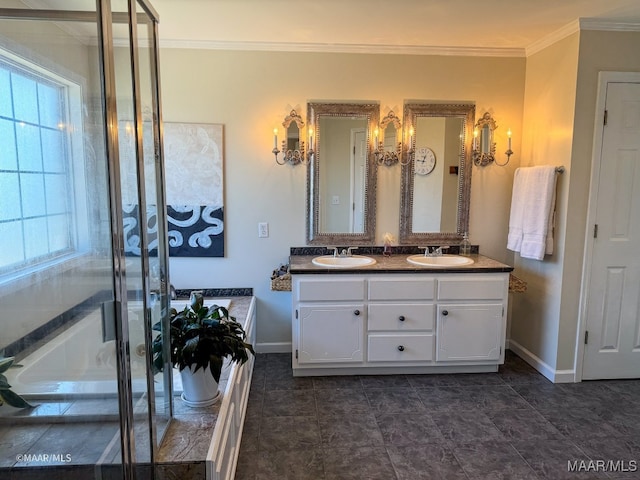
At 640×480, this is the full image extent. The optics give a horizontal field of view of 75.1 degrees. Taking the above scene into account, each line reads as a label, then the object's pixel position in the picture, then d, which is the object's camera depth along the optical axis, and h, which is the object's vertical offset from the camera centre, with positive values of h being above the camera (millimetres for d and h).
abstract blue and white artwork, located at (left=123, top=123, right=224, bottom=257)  3207 +6
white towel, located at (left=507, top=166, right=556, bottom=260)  2912 -132
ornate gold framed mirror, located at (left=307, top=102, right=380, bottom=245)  3271 +126
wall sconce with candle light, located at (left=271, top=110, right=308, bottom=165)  3227 +384
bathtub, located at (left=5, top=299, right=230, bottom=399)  1249 -532
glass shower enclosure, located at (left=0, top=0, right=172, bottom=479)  1143 -149
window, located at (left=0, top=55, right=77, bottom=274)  1098 +48
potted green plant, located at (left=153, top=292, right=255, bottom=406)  1727 -664
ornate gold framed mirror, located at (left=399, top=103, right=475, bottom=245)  3324 +149
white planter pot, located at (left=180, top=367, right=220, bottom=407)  1805 -870
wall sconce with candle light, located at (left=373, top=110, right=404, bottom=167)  3287 +399
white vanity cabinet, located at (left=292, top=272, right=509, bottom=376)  2916 -906
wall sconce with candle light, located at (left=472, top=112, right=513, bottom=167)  3330 +412
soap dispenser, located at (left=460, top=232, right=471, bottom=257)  3436 -432
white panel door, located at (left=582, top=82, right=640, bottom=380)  2787 -397
